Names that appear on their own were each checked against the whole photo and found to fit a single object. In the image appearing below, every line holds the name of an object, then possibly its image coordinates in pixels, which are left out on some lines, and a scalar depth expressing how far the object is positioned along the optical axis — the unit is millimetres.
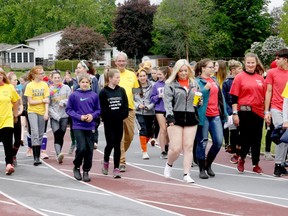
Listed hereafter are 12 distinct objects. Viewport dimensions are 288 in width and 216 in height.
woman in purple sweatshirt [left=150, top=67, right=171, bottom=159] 11789
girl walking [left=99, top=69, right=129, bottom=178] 9727
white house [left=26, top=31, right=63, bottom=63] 89812
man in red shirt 9812
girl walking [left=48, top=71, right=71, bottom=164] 11703
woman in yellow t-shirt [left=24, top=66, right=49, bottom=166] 11203
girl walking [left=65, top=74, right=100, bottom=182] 9570
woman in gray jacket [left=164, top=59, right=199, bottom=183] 9219
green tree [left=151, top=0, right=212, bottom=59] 78000
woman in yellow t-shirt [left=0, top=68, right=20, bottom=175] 10234
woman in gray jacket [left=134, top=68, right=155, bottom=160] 11867
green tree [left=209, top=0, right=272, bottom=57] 76188
